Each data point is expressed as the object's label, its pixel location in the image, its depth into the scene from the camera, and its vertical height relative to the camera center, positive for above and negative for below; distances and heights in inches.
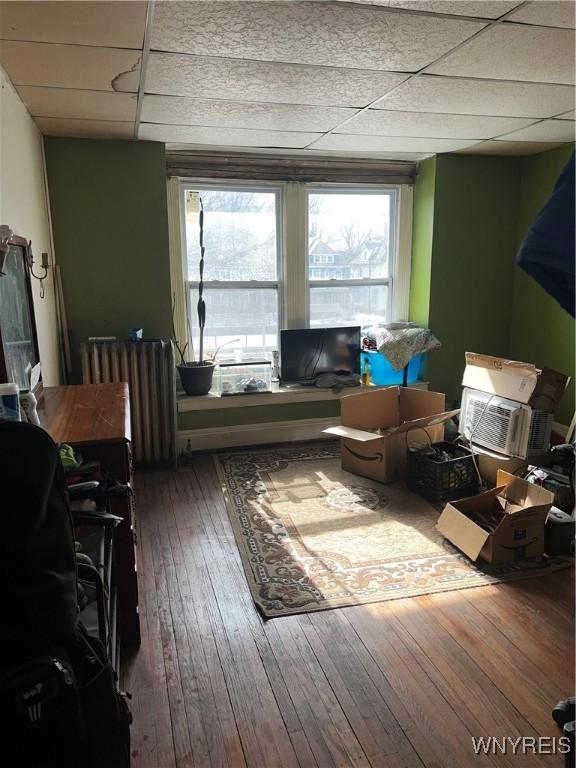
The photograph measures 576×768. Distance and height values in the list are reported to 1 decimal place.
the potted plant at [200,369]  154.7 -26.6
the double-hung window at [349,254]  170.4 +6.7
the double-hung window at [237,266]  160.1 +2.9
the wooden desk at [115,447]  72.2 -22.8
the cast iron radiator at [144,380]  138.9 -27.4
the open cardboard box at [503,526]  99.5 -48.2
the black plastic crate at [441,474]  126.6 -47.9
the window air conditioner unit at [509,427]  126.8 -37.0
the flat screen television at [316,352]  167.2 -24.4
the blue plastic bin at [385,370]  171.0 -30.7
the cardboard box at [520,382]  126.1 -26.3
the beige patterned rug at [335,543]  93.4 -54.1
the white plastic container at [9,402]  61.7 -14.4
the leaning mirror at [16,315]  71.4 -5.9
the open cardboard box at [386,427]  137.8 -41.4
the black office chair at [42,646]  36.1 -26.2
